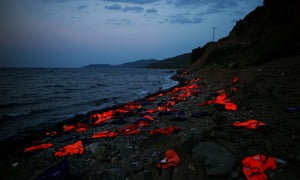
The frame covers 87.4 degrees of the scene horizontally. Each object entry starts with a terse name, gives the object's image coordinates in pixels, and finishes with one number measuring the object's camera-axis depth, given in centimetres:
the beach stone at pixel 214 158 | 279
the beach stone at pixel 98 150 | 397
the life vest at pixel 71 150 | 441
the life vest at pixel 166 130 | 463
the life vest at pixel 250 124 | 411
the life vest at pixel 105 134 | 542
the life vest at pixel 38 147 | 519
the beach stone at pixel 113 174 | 322
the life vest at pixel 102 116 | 782
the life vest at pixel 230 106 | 607
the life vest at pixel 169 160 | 322
